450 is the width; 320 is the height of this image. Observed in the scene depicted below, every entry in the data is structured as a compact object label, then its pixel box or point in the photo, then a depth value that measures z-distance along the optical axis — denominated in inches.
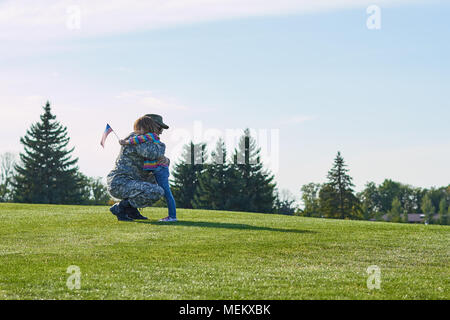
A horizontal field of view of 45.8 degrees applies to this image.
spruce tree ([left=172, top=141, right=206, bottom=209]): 2918.3
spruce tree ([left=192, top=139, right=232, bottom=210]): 2682.1
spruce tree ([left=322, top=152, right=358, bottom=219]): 3134.8
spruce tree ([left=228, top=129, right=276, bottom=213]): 2635.3
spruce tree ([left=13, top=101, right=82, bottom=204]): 2507.4
